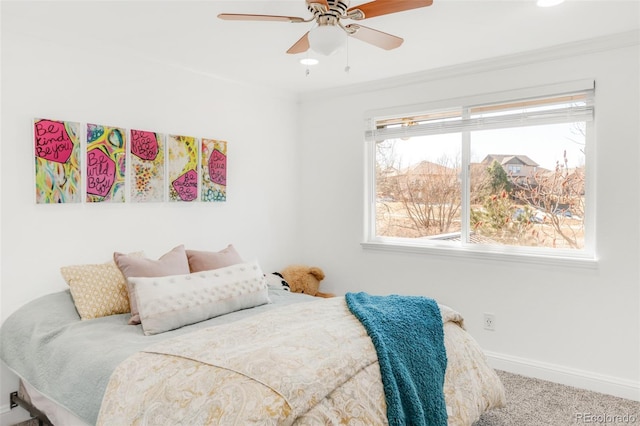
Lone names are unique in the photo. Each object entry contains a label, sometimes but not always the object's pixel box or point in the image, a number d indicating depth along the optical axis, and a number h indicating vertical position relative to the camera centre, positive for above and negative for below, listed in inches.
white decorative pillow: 89.4 -21.1
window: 124.8 +7.4
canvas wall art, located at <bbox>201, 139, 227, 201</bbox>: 142.7 +9.5
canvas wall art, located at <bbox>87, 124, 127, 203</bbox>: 114.5 +9.5
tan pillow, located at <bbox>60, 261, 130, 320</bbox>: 96.5 -20.3
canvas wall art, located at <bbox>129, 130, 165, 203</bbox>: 123.6 +9.3
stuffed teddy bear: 159.9 -28.6
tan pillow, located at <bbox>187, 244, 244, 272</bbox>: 112.7 -15.8
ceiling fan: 74.2 +31.9
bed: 59.7 -26.3
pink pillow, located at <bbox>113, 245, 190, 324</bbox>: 96.0 -15.8
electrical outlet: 134.7 -37.1
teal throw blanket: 69.8 -27.0
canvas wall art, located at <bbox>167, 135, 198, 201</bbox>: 133.1 +9.8
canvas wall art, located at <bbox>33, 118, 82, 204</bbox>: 105.6 +9.3
